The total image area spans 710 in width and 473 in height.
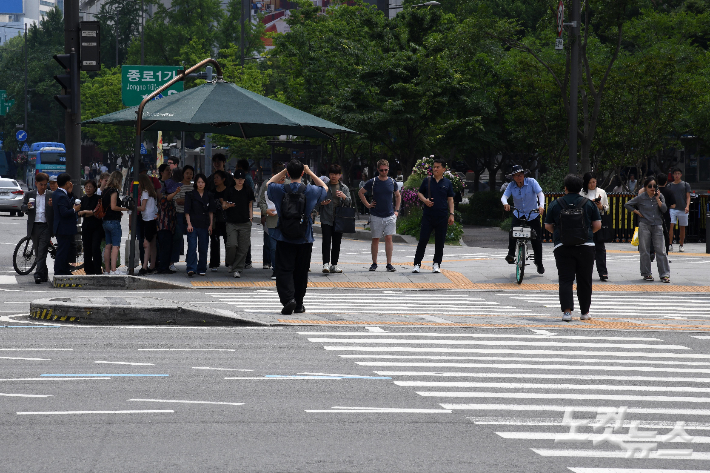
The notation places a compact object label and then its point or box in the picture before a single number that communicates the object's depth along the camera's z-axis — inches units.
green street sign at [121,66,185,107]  1342.3
